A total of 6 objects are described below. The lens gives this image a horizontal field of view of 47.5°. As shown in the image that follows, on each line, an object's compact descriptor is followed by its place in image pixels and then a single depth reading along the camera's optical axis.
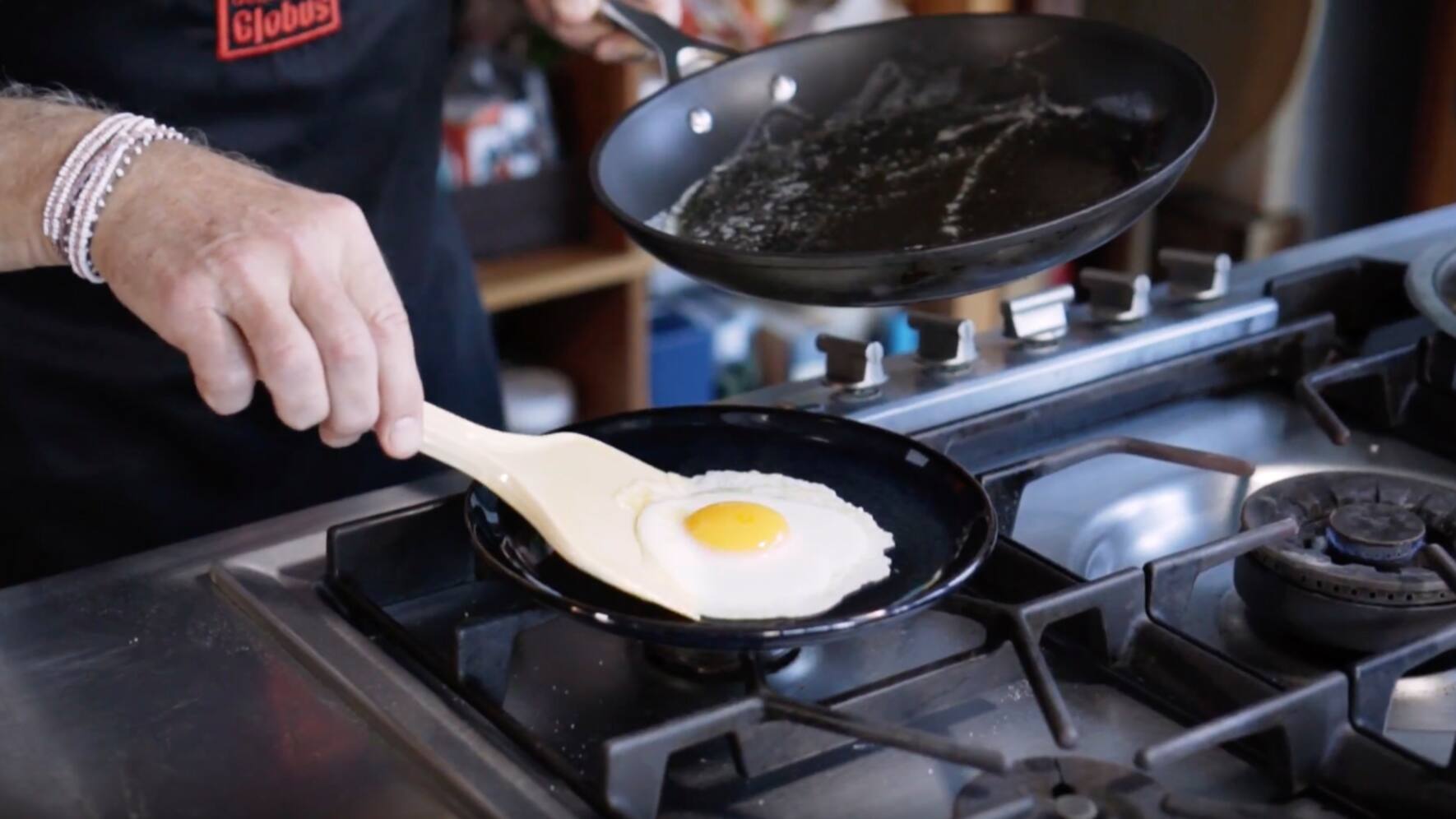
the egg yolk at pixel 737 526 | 0.78
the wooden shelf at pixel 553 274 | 1.94
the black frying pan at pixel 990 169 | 0.81
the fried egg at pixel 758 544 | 0.75
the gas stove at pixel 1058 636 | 0.65
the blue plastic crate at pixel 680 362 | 2.14
